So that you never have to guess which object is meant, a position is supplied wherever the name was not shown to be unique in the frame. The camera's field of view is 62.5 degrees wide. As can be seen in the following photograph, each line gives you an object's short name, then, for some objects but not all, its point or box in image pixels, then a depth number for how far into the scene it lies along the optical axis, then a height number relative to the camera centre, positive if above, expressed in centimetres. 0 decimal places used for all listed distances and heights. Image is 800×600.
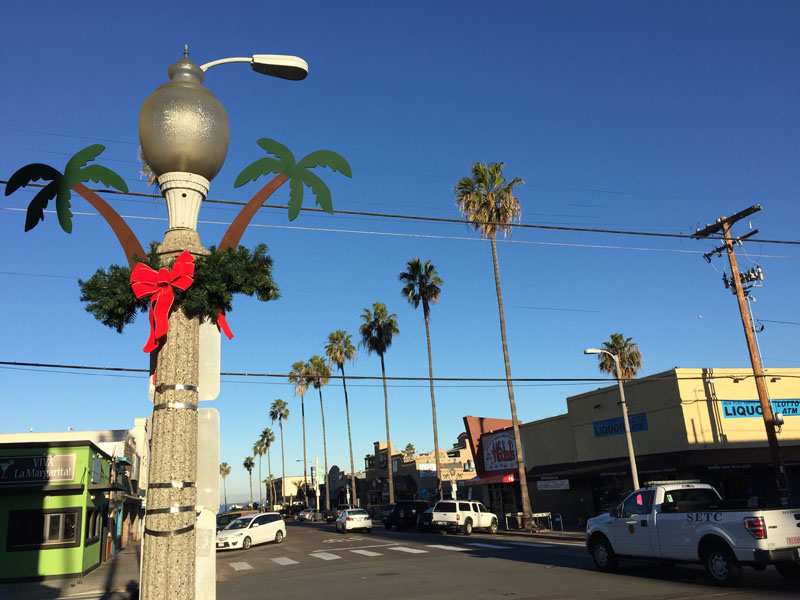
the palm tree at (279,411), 10781 +1197
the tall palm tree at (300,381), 7819 +1175
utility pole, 2286 +463
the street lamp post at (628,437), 2569 +87
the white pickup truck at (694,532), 1185 -149
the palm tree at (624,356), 4975 +763
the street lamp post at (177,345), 405 +97
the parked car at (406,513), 4209 -227
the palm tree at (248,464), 15125 +545
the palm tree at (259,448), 13062 +761
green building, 2197 -18
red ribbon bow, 445 +139
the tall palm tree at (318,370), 7356 +1256
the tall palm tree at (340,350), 6706 +1299
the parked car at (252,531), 3142 -207
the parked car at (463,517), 3475 -231
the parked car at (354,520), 3997 -233
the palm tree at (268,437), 12875 +937
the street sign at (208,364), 463 +89
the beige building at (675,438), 2828 +85
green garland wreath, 461 +147
